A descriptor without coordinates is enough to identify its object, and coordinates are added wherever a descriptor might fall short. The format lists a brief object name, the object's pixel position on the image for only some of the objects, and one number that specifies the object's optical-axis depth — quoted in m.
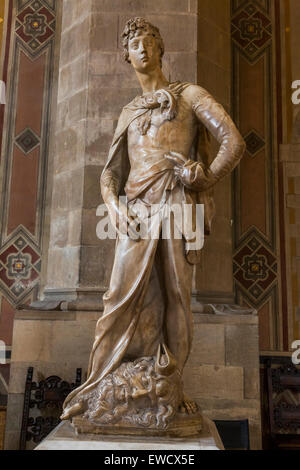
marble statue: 2.17
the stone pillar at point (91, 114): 4.06
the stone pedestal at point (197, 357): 3.64
